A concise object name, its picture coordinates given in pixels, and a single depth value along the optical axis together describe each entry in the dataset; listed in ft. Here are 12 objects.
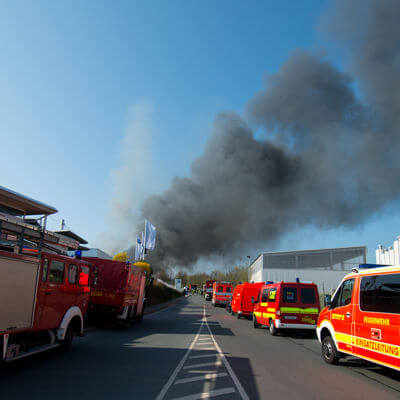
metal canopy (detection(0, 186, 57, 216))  23.13
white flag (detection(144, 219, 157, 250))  101.60
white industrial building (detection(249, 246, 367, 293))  143.84
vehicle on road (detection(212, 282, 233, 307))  113.09
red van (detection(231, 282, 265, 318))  69.10
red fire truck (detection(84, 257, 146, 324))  44.16
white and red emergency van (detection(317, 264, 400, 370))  19.72
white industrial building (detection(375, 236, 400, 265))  128.73
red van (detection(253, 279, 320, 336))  41.73
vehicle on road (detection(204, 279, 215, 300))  169.28
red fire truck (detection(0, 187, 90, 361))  19.36
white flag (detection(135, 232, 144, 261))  104.78
